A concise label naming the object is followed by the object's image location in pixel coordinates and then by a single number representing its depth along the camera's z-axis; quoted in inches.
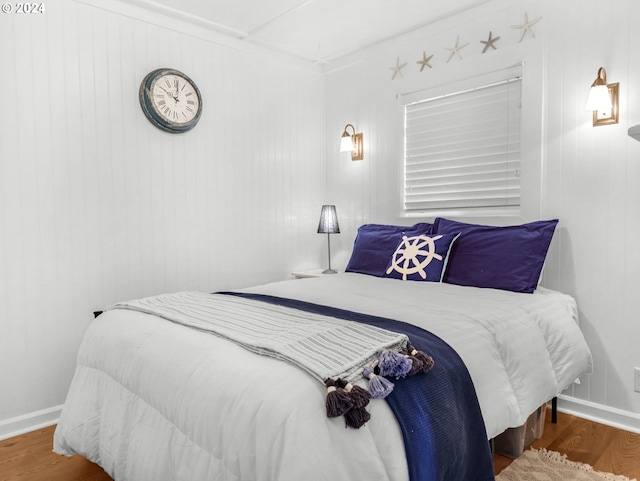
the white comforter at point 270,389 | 42.4
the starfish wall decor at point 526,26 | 104.6
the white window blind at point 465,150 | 112.0
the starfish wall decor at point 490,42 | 112.0
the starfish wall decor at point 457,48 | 119.3
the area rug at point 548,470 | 73.3
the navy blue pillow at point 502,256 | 91.2
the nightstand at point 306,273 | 139.9
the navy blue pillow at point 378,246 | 113.5
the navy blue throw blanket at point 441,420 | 46.5
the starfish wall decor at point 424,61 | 126.5
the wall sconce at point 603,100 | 90.2
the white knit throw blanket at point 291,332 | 48.6
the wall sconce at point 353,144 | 146.2
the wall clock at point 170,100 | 114.3
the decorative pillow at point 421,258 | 100.5
